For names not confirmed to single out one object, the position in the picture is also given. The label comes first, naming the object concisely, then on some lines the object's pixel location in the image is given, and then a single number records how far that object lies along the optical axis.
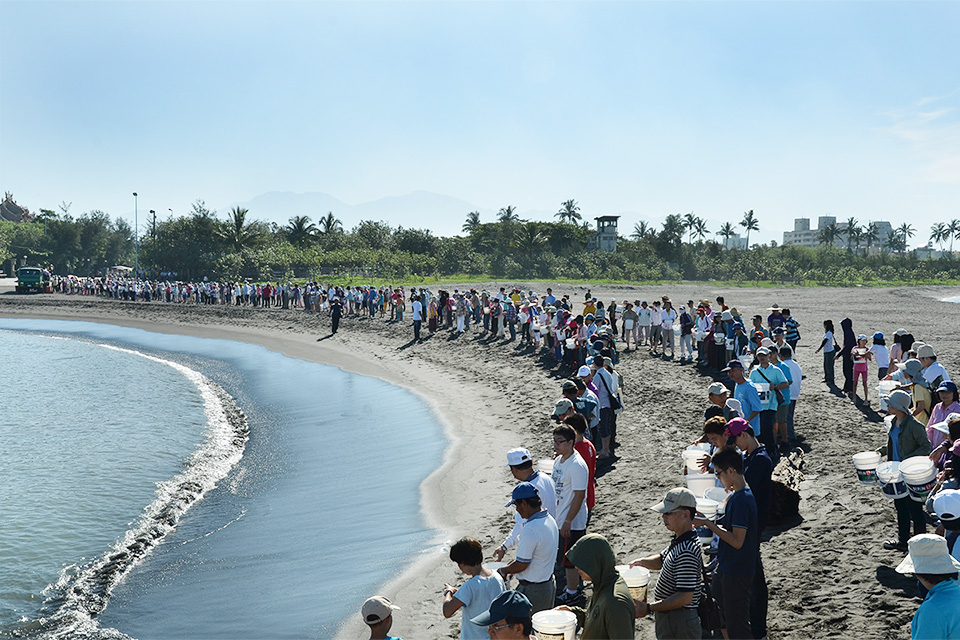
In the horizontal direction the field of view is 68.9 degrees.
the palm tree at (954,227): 150.25
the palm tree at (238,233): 73.31
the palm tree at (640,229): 111.16
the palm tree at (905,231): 166.12
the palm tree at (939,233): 152.62
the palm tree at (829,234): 121.91
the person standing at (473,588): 4.61
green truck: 60.91
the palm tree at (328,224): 89.06
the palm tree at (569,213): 128.25
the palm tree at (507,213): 115.41
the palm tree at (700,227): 119.94
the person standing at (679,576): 4.71
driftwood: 8.49
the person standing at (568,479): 6.51
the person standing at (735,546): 5.08
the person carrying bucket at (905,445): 6.97
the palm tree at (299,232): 85.88
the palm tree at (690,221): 118.06
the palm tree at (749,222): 129.62
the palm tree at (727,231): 128.85
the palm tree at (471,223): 101.96
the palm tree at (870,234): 127.94
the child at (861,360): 14.75
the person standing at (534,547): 5.20
